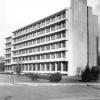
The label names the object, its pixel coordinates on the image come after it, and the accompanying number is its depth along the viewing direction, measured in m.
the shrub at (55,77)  29.00
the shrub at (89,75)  31.66
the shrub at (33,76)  31.47
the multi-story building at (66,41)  47.44
